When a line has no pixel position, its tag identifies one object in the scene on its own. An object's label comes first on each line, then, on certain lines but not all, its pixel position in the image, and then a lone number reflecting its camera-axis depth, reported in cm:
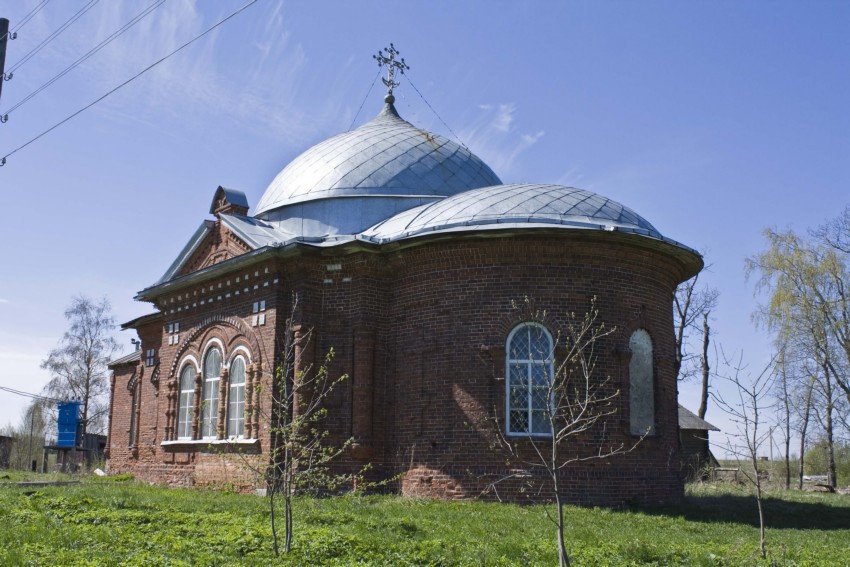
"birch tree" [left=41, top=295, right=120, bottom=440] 3928
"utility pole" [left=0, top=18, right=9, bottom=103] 1459
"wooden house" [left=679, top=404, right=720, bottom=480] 2922
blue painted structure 3030
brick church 1404
